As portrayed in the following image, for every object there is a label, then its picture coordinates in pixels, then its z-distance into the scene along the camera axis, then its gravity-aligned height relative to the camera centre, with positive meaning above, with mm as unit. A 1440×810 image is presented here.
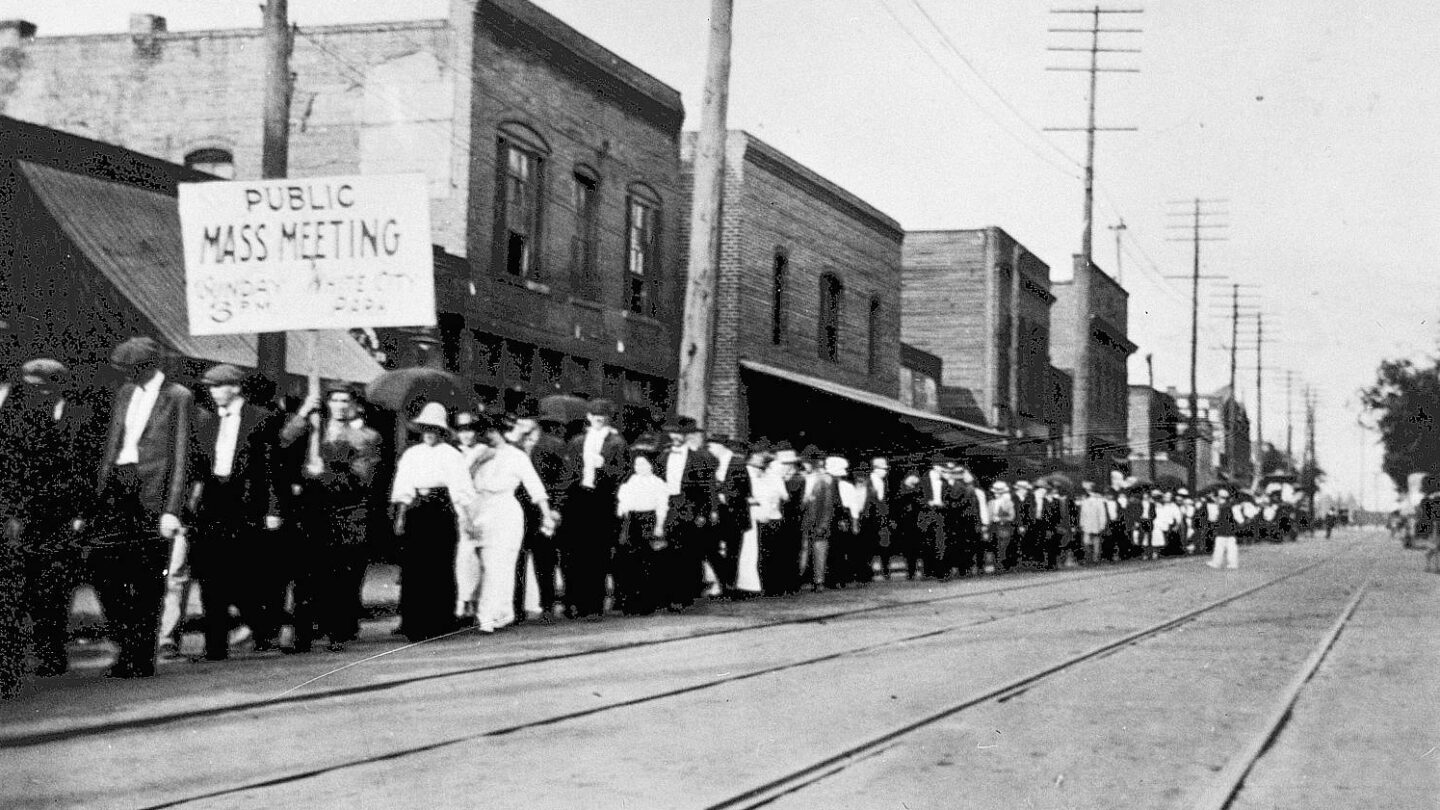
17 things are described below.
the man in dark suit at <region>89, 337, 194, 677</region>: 9023 -46
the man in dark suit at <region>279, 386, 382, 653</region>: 10711 -73
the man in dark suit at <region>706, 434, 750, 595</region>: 16641 -24
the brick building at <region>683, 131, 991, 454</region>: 28141 +3954
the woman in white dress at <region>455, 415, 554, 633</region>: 12375 -135
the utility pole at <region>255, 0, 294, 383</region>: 14117 +3540
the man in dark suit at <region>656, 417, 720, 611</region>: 15039 +85
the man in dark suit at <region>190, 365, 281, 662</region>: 9961 -13
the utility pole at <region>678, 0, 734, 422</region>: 17141 +3132
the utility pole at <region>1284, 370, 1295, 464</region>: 98888 +6507
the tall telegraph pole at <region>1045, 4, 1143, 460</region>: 33438 +3848
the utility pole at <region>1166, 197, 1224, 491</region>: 52500 +6417
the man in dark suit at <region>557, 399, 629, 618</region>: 13805 -28
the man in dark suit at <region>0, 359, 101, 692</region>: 8648 -22
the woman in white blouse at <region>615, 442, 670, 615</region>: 14328 -218
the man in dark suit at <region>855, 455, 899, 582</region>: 21031 -54
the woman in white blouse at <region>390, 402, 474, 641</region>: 11523 -143
